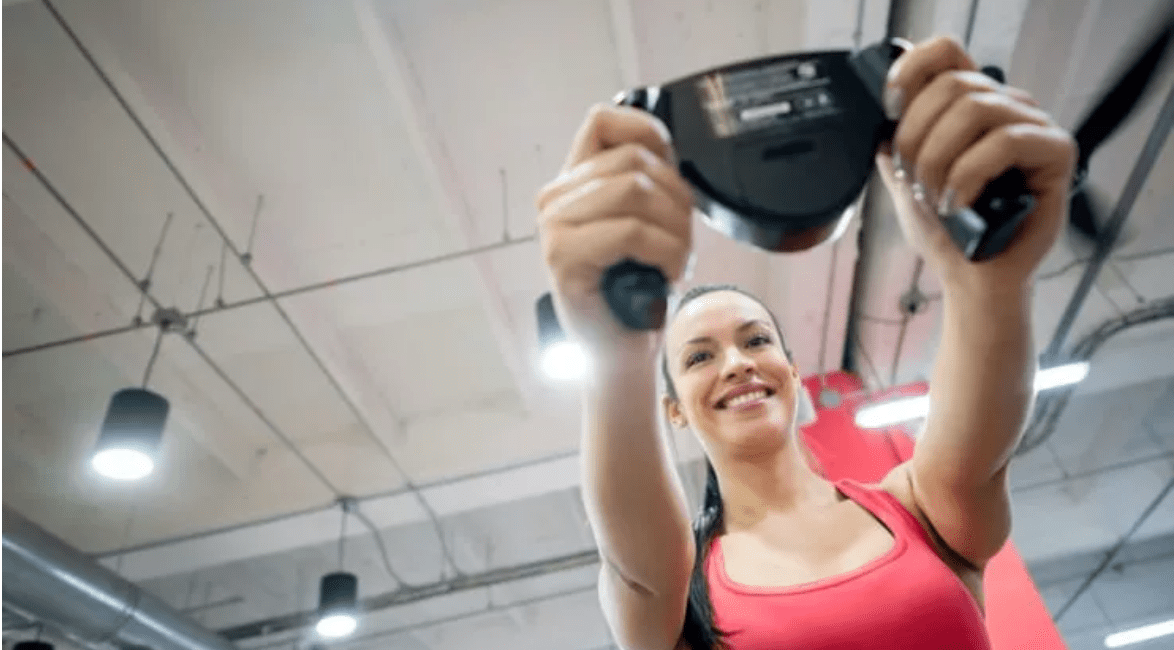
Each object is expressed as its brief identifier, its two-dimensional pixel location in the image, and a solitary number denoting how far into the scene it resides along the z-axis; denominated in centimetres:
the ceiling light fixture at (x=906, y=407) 356
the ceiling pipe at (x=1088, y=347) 459
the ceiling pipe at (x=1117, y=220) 345
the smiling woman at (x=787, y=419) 55
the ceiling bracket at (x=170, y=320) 404
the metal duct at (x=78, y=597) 417
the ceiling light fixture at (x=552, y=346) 342
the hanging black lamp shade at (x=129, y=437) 336
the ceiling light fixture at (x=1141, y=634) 797
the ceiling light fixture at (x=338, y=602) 545
